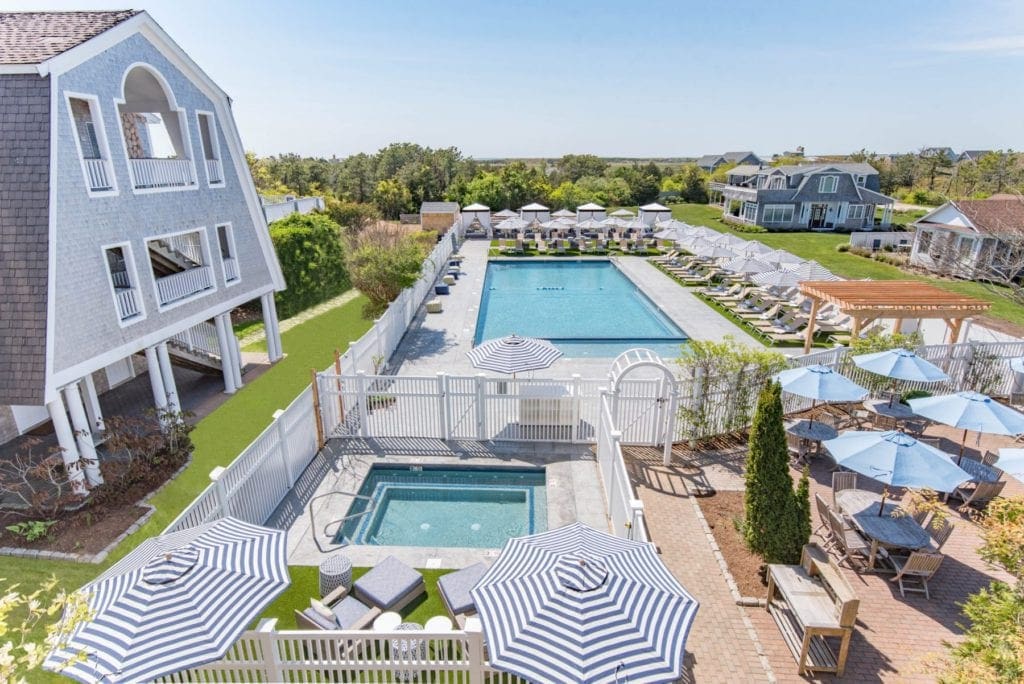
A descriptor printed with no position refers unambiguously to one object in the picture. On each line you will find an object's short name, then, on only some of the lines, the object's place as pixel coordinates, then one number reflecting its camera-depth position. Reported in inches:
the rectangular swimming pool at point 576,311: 846.5
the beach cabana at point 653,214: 1793.1
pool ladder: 366.6
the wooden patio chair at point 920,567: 310.8
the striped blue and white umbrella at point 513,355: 503.5
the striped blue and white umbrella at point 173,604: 204.1
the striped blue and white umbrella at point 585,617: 202.1
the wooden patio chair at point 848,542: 340.8
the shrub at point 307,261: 959.0
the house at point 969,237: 1106.5
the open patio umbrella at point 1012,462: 336.1
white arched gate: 446.9
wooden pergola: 604.7
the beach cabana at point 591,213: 1820.9
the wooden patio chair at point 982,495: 389.7
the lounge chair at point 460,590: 294.2
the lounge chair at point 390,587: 301.3
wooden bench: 260.4
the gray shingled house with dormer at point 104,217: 382.3
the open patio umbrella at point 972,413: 390.8
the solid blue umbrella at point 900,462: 323.3
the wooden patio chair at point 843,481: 378.6
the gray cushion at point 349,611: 286.1
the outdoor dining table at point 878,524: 326.0
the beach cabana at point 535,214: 1807.3
